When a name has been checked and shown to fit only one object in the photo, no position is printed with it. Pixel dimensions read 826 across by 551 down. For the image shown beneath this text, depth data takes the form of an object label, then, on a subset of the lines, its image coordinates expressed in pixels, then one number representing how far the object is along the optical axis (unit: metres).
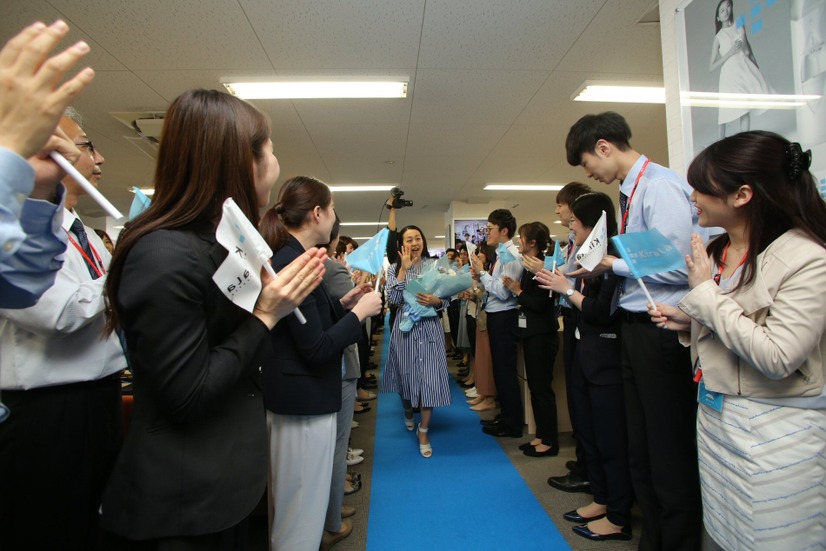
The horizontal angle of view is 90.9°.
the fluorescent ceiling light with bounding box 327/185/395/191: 7.06
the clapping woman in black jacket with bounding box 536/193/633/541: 1.82
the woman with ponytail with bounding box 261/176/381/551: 1.34
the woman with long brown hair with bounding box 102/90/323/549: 0.69
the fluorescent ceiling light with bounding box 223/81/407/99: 3.40
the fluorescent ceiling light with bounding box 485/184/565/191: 7.25
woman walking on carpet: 2.76
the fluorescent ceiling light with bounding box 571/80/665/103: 3.55
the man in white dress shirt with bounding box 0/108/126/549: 1.04
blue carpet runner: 1.88
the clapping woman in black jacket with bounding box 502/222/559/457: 2.72
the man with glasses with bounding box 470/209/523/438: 3.03
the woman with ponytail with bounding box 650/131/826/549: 0.93
